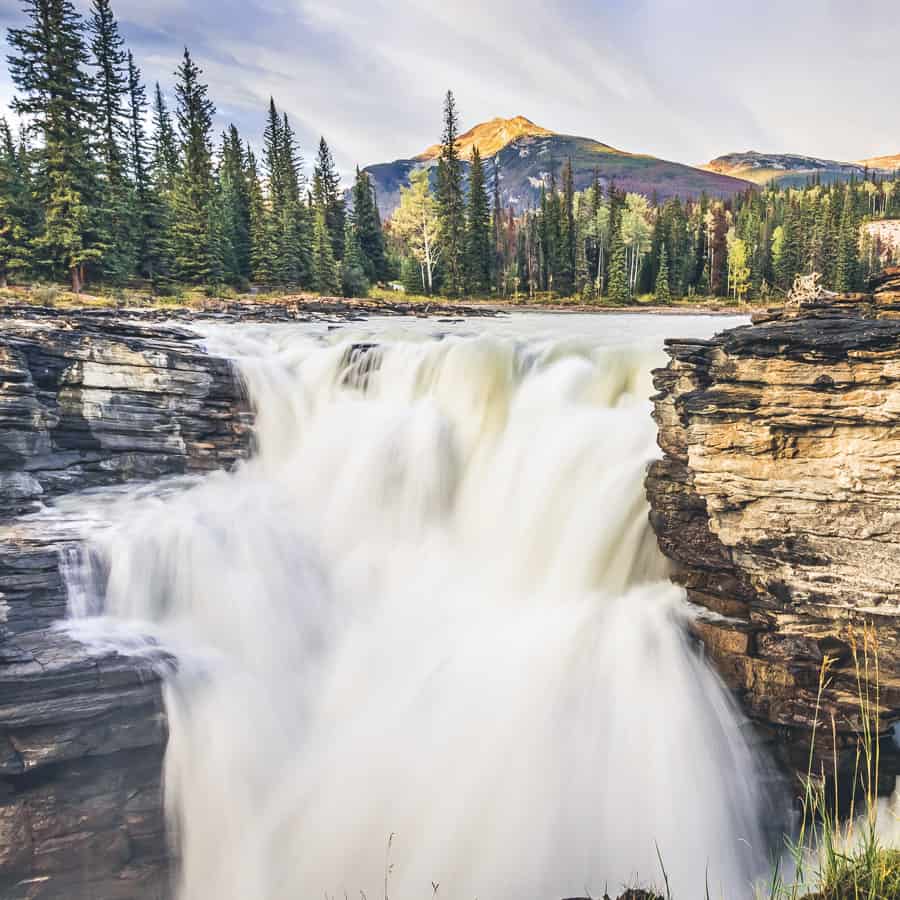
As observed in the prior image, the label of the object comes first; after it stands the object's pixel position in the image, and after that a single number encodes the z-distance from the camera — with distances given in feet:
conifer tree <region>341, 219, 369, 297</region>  119.65
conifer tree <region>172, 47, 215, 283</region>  98.02
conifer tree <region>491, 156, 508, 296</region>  177.70
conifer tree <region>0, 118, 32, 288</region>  75.36
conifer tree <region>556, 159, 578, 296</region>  175.42
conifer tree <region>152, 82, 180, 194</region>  123.65
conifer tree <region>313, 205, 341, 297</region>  114.83
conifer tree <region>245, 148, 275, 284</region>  112.27
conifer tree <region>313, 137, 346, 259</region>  143.67
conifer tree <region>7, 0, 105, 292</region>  76.07
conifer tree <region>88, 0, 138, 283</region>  84.69
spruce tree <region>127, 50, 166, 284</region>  93.81
